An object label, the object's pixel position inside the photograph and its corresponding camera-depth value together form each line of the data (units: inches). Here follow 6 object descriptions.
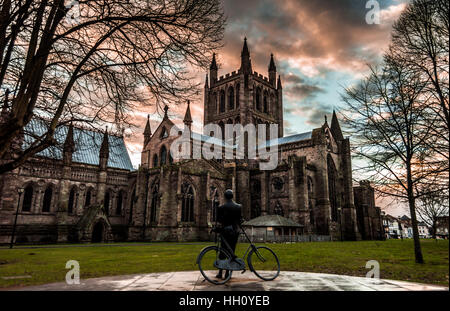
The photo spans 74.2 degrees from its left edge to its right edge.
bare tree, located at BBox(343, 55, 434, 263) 466.9
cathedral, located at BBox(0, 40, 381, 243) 1200.2
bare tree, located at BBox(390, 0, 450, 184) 346.0
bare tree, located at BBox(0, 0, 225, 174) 284.0
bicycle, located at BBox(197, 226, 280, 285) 263.1
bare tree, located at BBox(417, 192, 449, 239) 380.2
